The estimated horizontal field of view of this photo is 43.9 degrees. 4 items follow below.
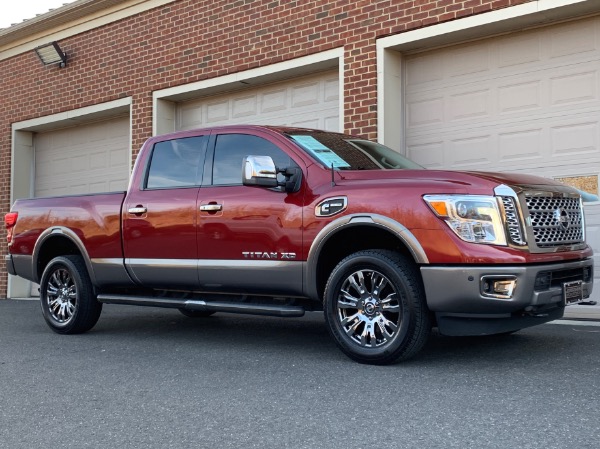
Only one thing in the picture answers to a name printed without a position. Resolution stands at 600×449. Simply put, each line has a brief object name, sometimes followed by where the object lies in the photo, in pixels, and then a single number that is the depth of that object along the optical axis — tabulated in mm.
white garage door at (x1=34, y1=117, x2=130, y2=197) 13586
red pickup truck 5059
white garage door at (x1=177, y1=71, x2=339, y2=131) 10641
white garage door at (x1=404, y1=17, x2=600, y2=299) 8367
